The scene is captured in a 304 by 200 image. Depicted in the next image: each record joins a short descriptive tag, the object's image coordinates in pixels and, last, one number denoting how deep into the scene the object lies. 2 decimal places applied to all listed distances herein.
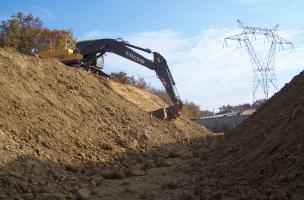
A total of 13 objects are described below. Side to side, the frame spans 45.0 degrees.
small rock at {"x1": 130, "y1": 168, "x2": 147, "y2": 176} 9.61
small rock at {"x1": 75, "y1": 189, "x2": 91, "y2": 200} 7.48
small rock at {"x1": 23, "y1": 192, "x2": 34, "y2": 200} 7.06
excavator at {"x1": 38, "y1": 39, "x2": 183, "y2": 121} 16.23
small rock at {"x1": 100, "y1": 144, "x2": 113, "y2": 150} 11.21
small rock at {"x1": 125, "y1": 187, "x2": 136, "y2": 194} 8.09
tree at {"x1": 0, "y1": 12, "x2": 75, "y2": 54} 28.84
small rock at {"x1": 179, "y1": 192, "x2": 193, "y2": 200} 6.81
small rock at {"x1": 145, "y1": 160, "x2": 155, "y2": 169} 10.64
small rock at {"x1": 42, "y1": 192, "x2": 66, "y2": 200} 7.21
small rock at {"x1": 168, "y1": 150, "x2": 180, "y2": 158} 12.16
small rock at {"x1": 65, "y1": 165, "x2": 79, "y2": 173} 9.08
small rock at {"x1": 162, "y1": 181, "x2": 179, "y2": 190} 8.02
